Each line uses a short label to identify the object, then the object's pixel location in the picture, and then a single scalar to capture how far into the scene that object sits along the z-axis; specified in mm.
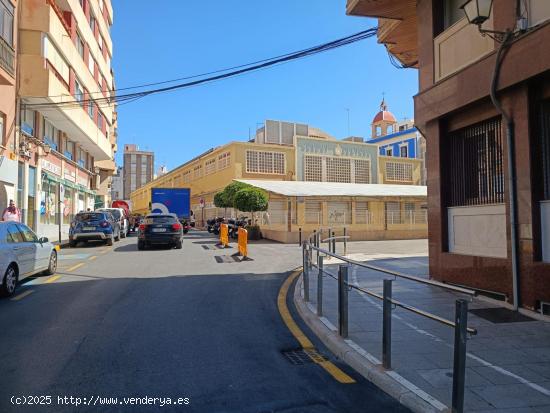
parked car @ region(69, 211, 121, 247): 19734
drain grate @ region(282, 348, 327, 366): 4742
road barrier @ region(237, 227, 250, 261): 14752
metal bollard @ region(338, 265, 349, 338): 5344
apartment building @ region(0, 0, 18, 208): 17641
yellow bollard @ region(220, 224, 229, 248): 20031
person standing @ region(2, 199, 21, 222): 15986
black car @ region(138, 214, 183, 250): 18406
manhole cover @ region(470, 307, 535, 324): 6234
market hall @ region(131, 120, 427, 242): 26625
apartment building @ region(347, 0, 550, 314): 6711
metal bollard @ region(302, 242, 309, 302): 7668
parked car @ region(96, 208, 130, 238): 26891
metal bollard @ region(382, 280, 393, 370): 4285
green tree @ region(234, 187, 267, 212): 24125
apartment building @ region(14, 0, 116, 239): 19719
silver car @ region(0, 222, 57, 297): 7982
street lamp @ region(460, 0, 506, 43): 6730
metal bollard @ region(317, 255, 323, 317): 6504
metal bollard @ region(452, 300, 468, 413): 3270
